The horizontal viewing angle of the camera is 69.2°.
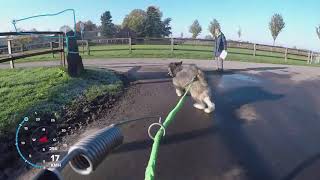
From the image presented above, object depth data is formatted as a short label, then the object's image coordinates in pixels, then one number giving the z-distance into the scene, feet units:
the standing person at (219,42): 32.05
